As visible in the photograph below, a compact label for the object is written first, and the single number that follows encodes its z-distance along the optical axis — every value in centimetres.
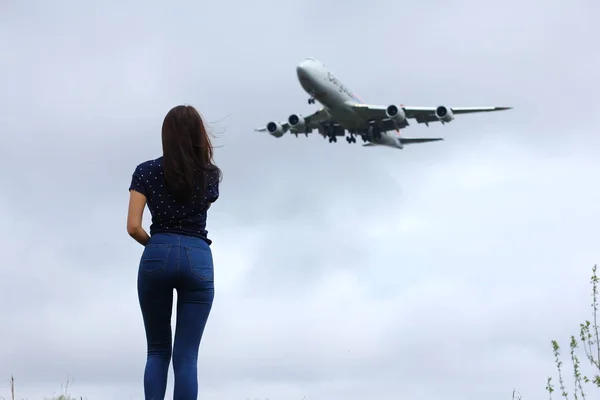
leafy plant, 550
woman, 527
